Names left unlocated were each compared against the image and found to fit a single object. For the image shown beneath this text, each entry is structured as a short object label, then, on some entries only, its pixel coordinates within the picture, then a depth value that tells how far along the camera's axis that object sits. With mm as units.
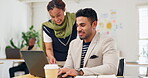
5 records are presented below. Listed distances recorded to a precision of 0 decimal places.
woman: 1930
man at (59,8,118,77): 1533
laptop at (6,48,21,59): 4795
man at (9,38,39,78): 4773
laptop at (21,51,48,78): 1382
